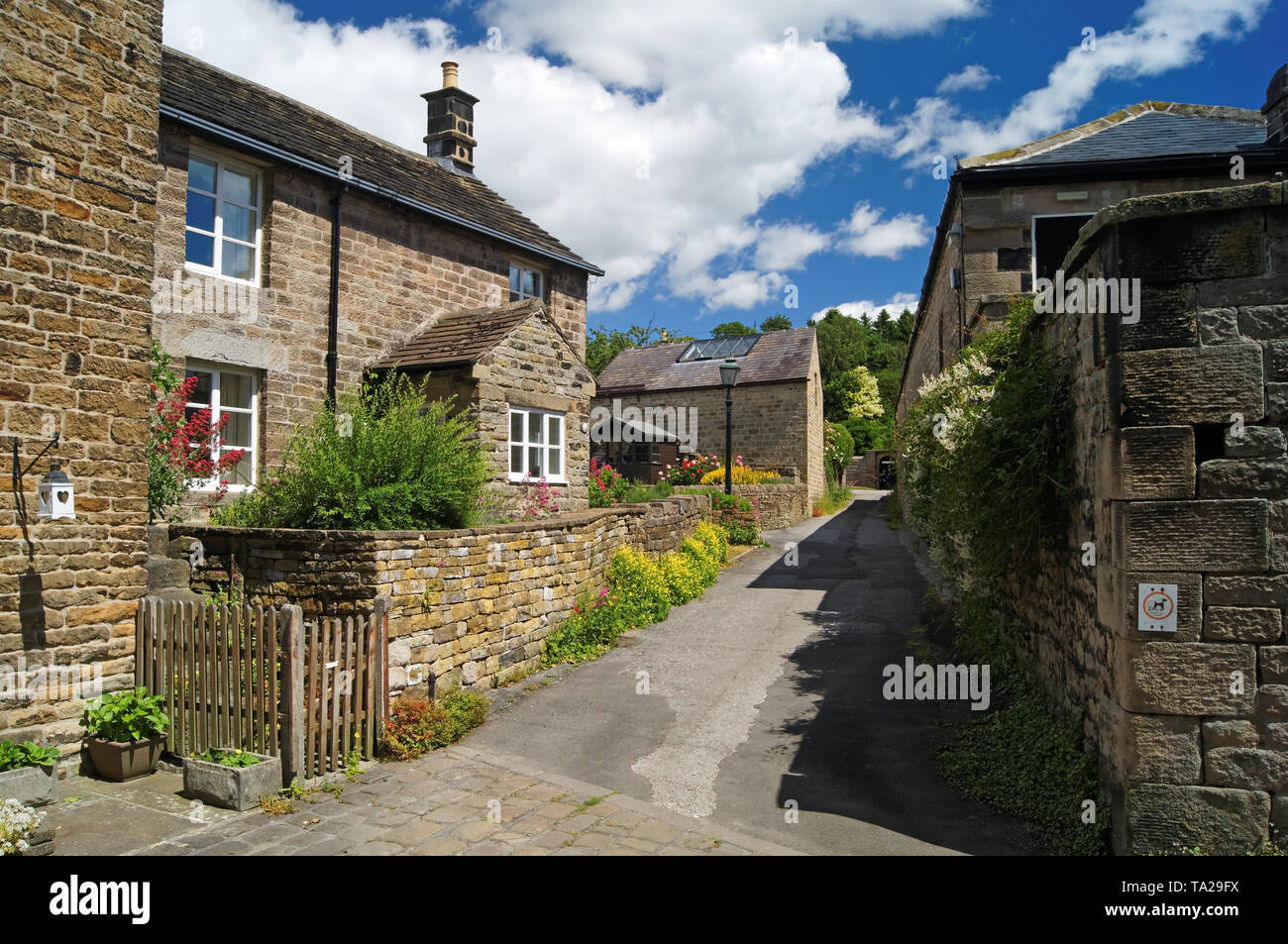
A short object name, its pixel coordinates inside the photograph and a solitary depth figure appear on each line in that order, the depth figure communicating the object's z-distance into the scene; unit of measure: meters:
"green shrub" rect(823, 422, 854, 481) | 38.56
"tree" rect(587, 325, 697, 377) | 45.12
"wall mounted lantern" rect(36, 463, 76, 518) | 6.46
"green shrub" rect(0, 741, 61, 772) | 6.05
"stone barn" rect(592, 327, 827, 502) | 28.73
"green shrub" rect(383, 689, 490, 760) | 6.97
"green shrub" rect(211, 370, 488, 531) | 8.38
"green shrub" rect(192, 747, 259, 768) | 5.92
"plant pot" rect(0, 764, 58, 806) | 5.59
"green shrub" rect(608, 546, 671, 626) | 11.98
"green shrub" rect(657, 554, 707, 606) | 13.27
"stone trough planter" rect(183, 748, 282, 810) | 5.72
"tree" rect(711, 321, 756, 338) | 68.19
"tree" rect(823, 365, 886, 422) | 53.19
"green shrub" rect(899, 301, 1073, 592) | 5.82
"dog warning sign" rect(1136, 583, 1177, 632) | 4.59
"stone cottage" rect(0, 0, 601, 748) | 6.52
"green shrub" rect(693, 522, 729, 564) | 16.02
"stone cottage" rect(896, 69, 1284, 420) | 11.38
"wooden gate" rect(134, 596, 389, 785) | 6.26
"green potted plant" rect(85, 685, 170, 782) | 6.51
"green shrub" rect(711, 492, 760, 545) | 18.66
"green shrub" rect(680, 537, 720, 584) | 14.62
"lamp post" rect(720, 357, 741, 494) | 17.92
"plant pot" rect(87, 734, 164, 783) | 6.49
